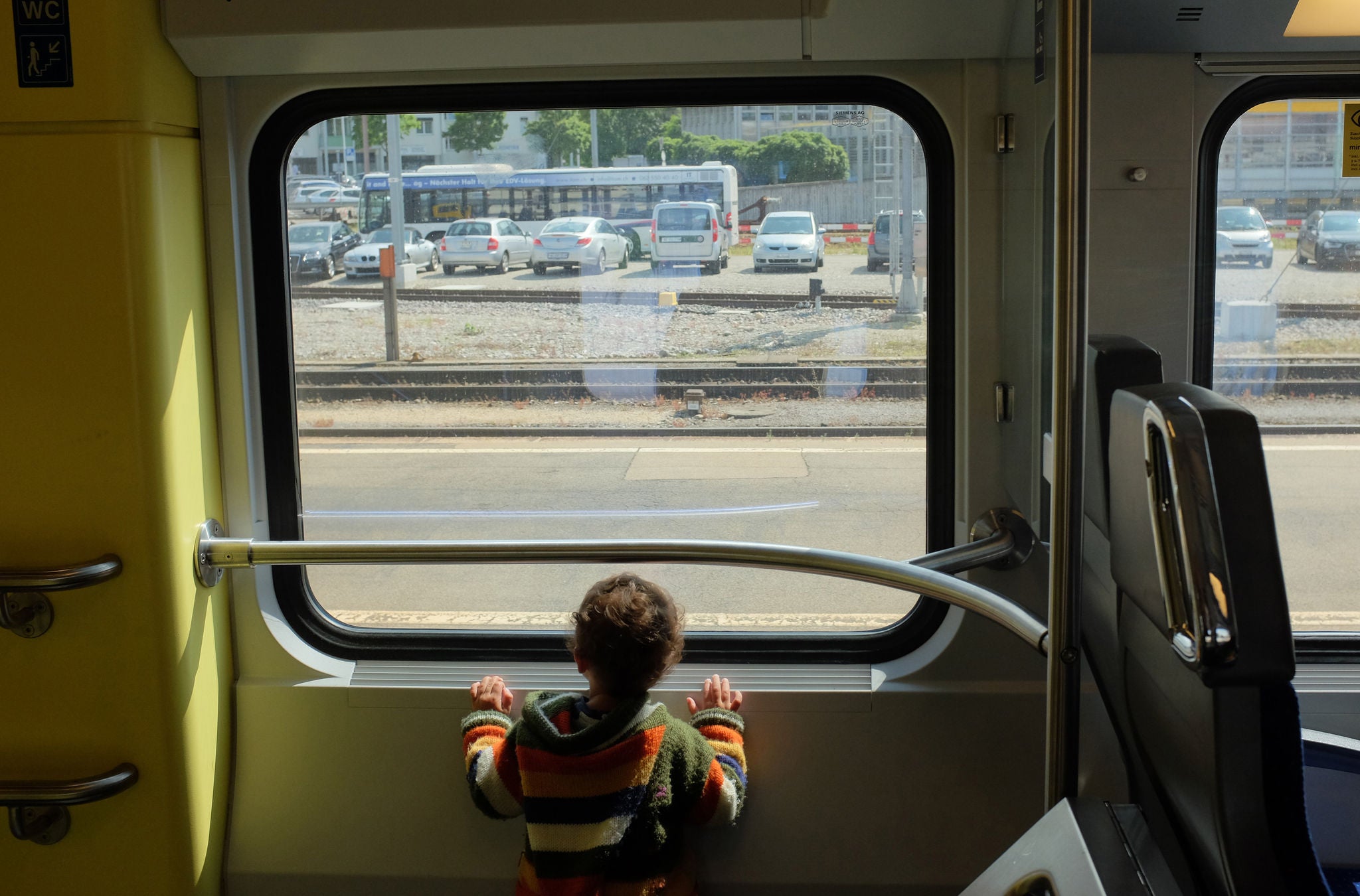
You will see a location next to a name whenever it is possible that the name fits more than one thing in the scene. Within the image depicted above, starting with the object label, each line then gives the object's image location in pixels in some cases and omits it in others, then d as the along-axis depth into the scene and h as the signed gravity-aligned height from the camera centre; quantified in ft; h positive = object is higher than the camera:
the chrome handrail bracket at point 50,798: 7.11 -2.88
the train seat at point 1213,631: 4.14 -1.22
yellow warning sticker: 7.38 +1.01
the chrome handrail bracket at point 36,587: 6.77 -1.50
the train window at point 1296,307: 7.38 -0.03
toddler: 6.40 -2.55
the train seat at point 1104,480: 5.75 -0.87
